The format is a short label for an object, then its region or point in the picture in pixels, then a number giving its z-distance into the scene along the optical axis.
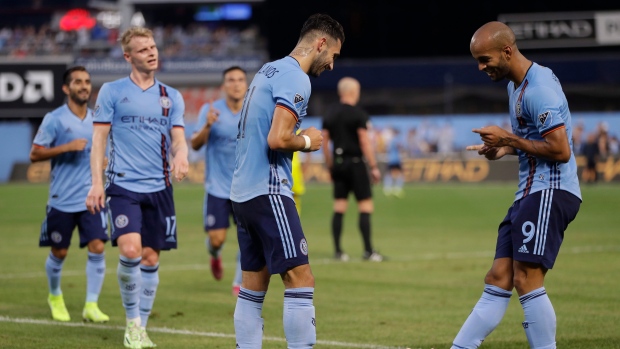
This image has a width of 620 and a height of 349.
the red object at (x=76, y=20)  59.75
